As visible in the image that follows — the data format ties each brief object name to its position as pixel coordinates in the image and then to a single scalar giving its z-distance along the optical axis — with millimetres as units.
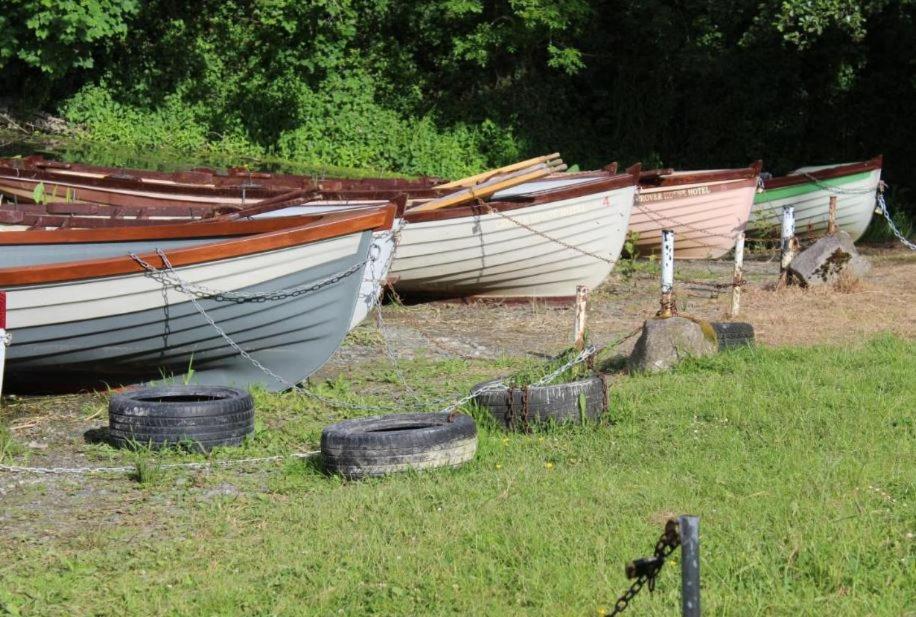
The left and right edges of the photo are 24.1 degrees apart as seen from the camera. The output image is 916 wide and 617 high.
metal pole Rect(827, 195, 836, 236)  24444
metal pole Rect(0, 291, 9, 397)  10920
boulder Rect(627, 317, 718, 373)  14875
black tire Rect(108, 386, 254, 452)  11962
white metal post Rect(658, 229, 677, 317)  15478
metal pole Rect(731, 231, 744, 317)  19138
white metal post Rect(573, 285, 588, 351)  15379
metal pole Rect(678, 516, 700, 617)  5597
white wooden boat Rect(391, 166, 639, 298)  21318
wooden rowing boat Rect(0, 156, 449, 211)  22538
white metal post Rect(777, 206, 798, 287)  22141
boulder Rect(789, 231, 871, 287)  21428
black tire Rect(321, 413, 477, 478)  10762
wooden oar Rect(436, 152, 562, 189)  23508
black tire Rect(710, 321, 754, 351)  15664
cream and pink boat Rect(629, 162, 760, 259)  28187
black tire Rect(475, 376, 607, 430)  12236
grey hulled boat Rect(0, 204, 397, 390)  13634
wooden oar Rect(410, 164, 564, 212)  21346
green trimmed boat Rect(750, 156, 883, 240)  30846
